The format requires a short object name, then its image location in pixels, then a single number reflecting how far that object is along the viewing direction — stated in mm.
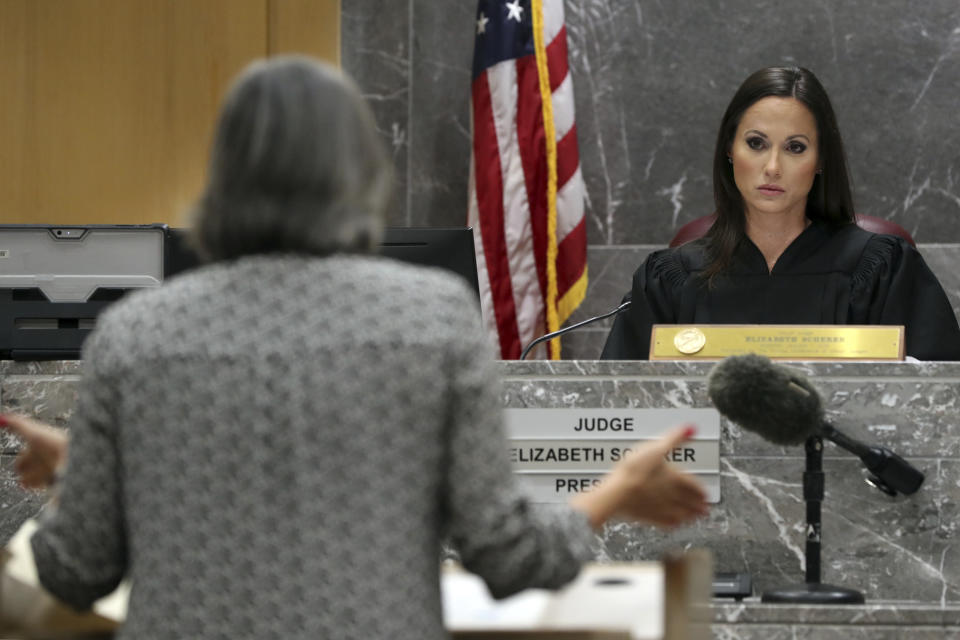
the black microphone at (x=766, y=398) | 4461
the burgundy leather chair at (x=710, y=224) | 8180
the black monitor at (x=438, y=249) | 6473
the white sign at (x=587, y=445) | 5332
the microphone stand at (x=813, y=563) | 4746
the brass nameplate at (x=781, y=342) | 5656
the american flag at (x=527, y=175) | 10227
